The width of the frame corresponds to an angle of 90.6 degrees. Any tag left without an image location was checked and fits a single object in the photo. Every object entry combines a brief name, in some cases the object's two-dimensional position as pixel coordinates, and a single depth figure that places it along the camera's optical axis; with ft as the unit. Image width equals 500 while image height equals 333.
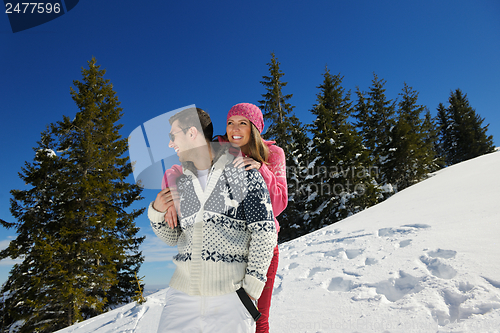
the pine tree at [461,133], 94.68
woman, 5.54
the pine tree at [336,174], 44.83
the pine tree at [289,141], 50.03
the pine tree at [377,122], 64.39
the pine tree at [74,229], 30.68
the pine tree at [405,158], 59.36
